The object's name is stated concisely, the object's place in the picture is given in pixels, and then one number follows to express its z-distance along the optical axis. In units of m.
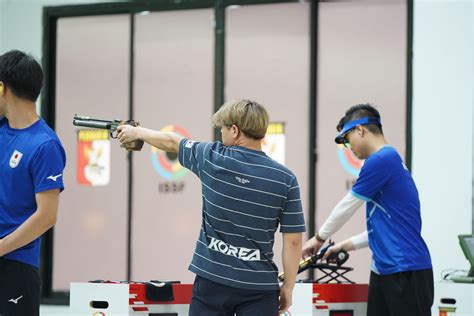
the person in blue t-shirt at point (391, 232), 7.69
